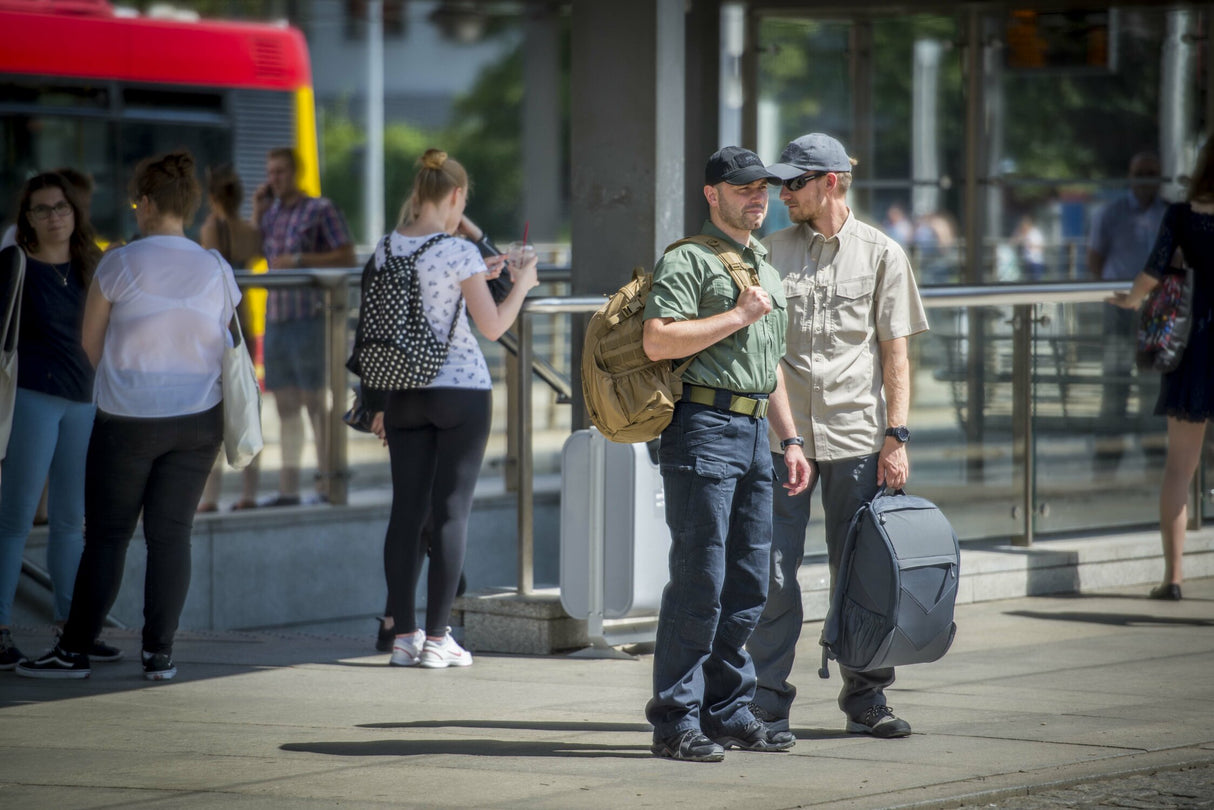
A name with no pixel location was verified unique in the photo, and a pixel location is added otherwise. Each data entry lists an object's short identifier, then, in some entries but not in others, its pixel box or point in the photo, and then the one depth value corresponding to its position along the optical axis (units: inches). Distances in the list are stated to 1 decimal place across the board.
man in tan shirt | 463.2
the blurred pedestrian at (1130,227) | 961.5
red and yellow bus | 1295.5
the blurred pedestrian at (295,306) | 786.2
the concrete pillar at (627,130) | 597.3
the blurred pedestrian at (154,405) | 550.9
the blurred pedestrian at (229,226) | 856.9
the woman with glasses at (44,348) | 598.5
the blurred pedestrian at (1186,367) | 658.8
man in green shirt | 431.2
